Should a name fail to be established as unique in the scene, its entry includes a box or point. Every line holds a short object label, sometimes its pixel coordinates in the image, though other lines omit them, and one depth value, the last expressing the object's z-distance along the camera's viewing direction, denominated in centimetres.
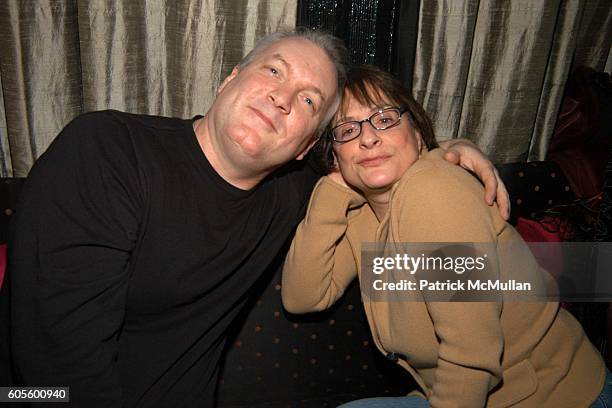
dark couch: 159
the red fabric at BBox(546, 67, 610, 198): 178
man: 99
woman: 106
